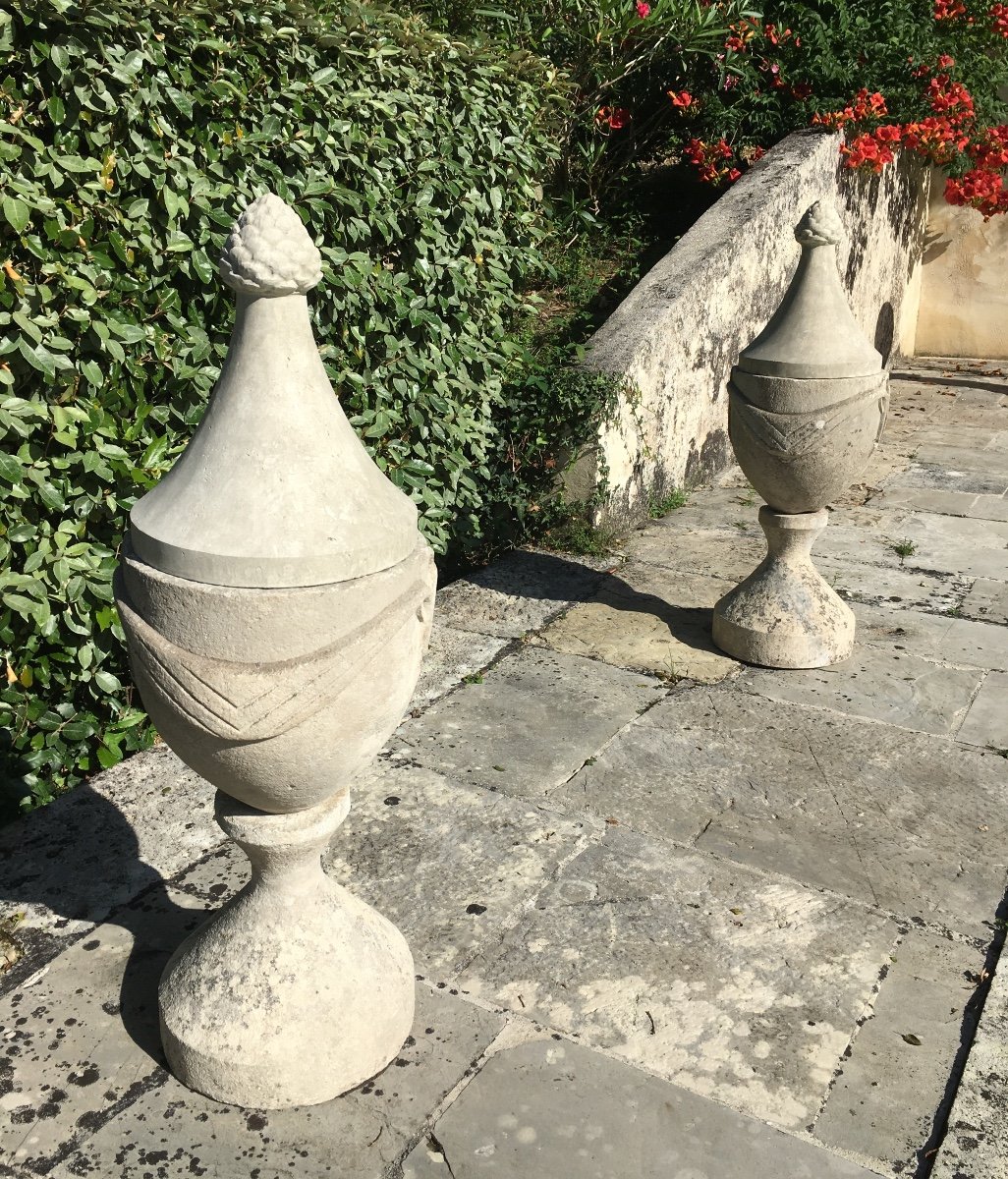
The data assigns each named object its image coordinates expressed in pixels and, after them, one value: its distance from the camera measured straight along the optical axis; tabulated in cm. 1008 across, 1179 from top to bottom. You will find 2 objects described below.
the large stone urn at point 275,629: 218
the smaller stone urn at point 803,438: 457
